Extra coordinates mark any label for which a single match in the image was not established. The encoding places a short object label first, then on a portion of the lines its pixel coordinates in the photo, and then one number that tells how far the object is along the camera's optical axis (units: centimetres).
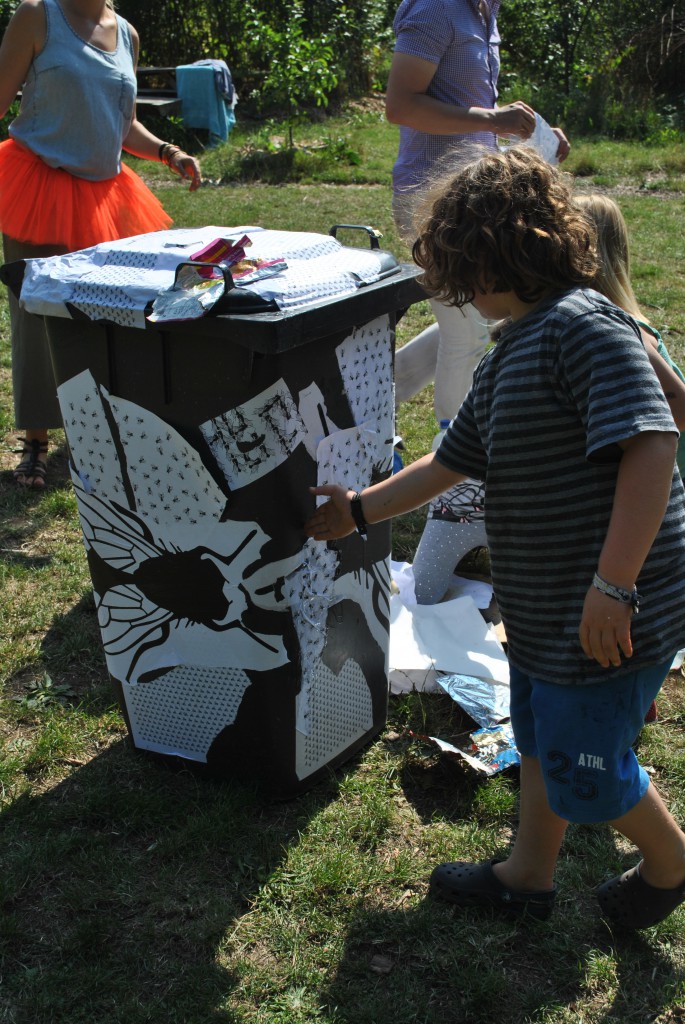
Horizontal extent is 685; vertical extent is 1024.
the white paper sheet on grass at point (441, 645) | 279
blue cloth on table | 1173
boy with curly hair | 155
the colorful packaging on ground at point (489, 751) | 243
